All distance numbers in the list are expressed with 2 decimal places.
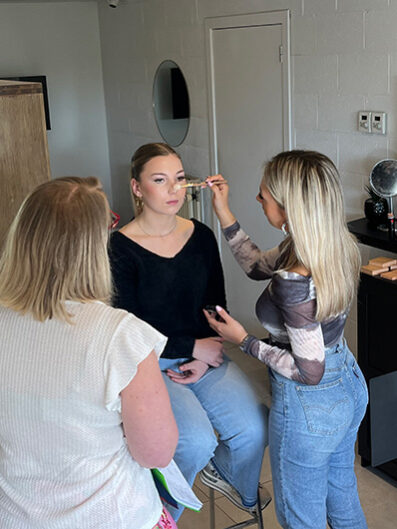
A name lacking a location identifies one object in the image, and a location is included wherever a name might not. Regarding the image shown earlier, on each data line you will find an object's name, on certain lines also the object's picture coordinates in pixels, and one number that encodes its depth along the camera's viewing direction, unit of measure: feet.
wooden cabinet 9.12
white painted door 12.76
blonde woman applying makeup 6.00
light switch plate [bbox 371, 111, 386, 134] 10.52
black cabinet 9.21
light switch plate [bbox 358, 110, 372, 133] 10.80
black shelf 9.38
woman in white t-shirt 4.63
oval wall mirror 15.89
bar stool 7.30
